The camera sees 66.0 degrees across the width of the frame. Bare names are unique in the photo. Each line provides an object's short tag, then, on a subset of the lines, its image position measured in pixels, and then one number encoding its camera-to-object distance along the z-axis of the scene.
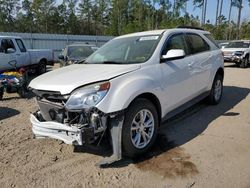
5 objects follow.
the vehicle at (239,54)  10.96
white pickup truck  7.18
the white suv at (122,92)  2.42
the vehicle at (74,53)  7.02
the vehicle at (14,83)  5.59
